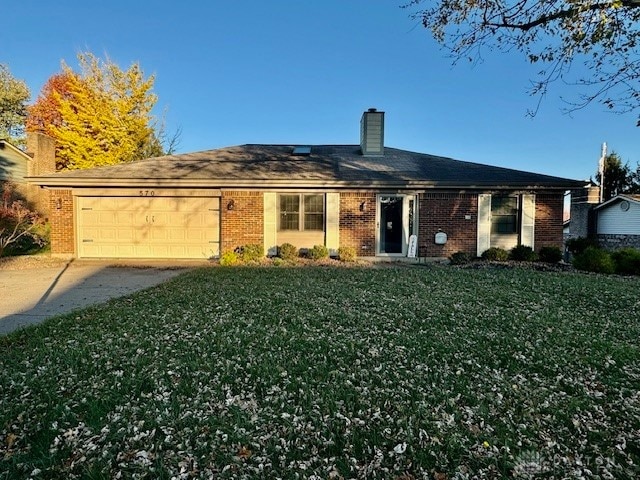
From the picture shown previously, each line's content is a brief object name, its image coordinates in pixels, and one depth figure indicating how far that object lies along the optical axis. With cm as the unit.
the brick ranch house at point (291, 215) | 1142
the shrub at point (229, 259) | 1066
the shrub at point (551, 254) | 1069
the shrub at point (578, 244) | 1221
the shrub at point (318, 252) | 1103
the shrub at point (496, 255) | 1091
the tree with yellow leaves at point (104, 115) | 2184
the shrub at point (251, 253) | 1091
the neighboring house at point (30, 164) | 1880
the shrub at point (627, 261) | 924
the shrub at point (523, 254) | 1084
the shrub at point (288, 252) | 1107
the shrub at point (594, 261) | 942
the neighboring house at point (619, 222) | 1723
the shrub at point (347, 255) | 1098
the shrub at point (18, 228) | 1119
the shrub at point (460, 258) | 1080
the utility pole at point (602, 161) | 2453
